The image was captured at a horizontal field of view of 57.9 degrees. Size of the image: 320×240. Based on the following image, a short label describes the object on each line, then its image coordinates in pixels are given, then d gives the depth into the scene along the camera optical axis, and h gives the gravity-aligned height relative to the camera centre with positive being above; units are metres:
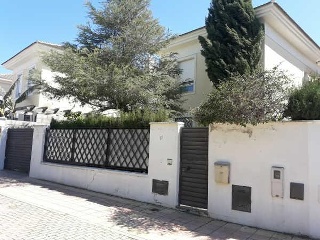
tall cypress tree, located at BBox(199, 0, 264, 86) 11.45 +4.39
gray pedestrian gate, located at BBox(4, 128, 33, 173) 13.05 -0.46
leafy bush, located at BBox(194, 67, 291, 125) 6.21 +1.10
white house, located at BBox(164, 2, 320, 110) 12.94 +5.21
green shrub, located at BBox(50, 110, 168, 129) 8.70 +0.77
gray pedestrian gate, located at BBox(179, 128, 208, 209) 7.21 -0.53
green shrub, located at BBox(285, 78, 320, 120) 6.05 +1.03
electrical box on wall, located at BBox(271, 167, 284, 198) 5.94 -0.64
